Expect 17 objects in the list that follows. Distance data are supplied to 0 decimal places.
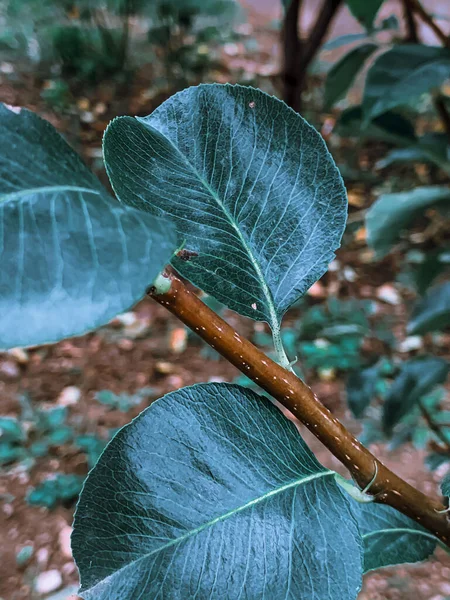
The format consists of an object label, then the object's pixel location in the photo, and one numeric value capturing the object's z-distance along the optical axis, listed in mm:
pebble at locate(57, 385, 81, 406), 1694
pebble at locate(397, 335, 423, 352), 1917
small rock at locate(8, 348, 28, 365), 1832
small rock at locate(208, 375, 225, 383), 1768
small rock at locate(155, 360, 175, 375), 1825
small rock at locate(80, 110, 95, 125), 2844
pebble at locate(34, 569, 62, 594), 1208
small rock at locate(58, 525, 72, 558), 1299
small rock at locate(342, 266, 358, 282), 2246
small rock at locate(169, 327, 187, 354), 1915
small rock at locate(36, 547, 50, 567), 1270
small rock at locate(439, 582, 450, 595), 1202
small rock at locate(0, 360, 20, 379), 1786
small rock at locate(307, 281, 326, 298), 2133
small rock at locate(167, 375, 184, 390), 1761
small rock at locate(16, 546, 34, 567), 1256
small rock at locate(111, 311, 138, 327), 2014
